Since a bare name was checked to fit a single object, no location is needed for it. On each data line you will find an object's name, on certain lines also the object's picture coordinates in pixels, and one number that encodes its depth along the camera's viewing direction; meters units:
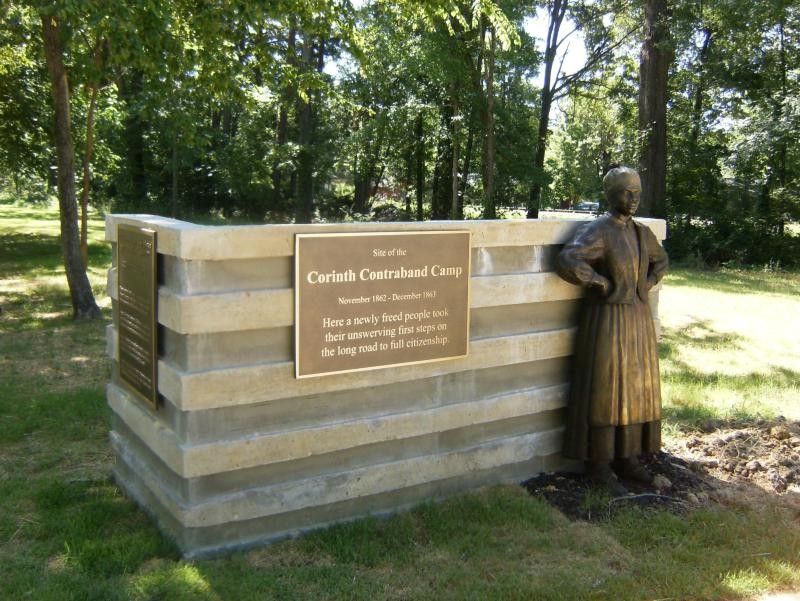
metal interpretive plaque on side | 3.77
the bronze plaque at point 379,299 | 3.71
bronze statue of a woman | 4.41
